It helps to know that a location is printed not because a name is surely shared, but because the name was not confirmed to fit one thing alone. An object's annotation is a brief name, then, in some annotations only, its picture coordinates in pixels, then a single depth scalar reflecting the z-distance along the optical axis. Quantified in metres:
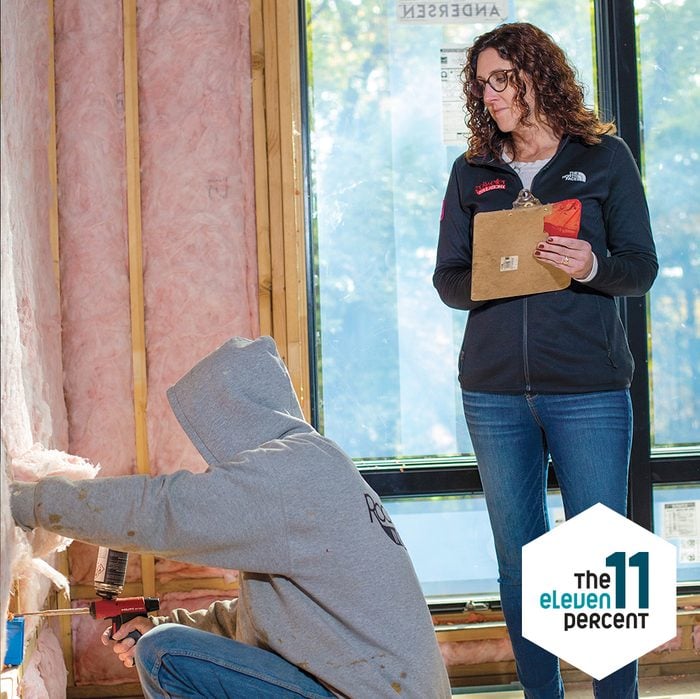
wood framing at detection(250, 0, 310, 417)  2.69
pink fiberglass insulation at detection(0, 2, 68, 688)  1.66
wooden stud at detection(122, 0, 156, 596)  2.64
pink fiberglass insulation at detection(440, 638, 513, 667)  2.81
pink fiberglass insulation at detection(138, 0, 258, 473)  2.69
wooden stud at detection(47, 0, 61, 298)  2.60
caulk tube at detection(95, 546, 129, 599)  1.79
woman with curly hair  2.12
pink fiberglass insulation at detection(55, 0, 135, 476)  2.66
